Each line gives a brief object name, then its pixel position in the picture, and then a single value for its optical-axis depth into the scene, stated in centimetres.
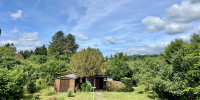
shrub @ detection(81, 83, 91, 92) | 1952
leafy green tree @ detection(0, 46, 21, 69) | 2162
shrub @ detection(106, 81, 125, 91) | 2067
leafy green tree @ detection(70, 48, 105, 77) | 1919
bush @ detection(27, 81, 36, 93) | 1798
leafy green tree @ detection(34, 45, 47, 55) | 7219
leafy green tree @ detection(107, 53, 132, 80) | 2264
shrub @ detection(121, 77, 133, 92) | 2065
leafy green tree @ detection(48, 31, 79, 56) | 5262
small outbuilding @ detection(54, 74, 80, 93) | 1855
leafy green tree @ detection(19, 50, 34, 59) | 7330
